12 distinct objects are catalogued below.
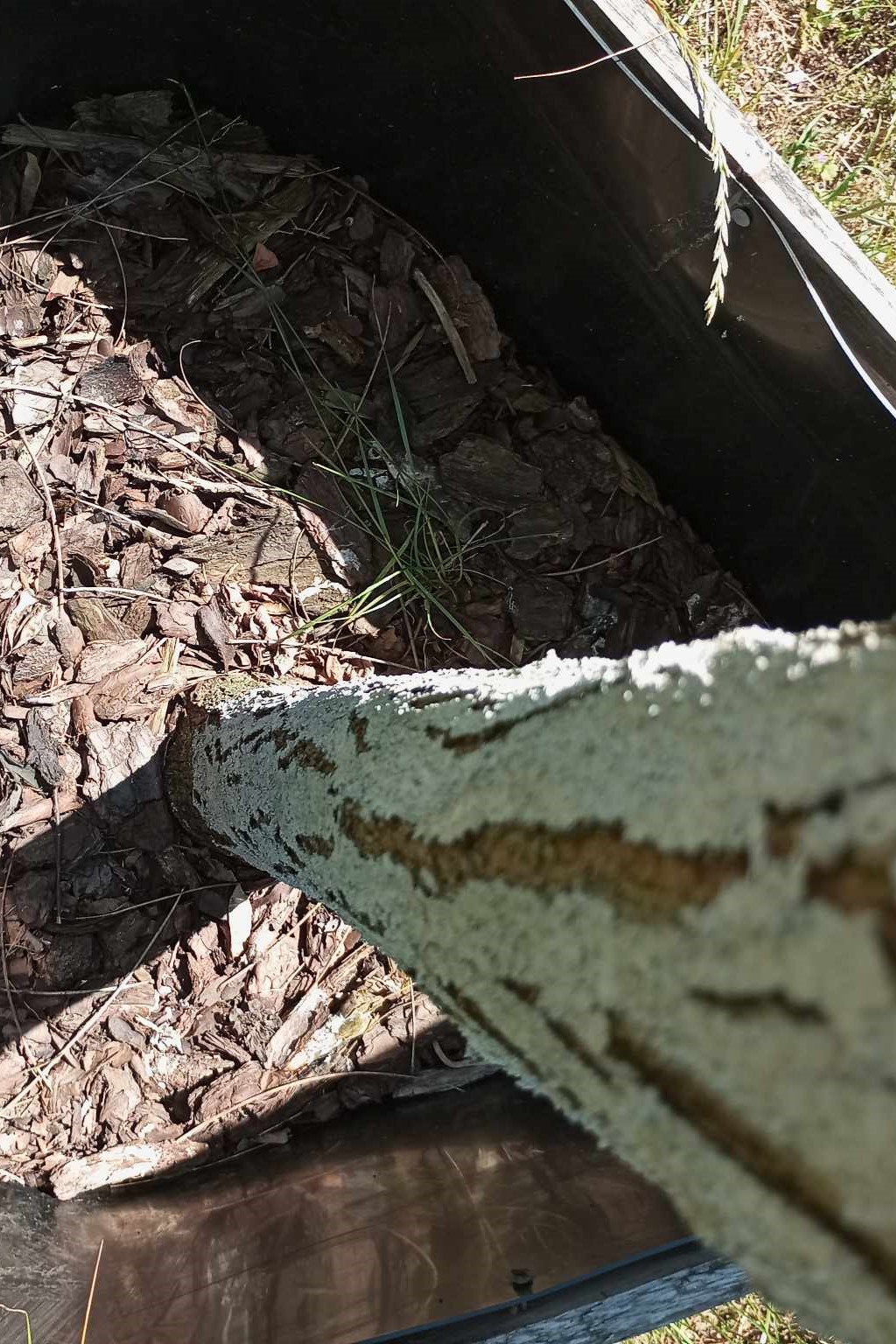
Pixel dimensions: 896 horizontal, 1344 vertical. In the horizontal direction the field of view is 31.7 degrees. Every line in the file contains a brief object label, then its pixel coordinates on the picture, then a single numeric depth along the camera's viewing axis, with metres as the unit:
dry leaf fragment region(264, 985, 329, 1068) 0.96
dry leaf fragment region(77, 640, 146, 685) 0.96
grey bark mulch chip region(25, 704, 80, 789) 0.94
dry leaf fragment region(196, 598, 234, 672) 0.97
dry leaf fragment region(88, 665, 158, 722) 0.95
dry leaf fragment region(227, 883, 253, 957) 0.96
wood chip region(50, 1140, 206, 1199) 0.92
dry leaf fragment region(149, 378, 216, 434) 0.99
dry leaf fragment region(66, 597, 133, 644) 0.96
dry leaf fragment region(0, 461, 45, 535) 0.95
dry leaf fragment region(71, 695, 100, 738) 0.95
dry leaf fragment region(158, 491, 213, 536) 0.97
